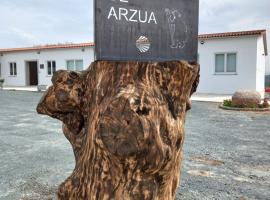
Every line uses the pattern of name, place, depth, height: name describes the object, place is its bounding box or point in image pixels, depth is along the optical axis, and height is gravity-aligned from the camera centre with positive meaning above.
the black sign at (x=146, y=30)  1.27 +0.31
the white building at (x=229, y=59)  13.35 +1.48
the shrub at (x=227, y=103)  10.16 -0.88
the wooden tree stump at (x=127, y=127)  1.23 -0.24
